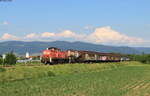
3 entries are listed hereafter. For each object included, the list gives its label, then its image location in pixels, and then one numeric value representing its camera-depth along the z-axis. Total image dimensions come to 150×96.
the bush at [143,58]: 133.94
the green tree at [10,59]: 57.62
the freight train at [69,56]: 64.36
